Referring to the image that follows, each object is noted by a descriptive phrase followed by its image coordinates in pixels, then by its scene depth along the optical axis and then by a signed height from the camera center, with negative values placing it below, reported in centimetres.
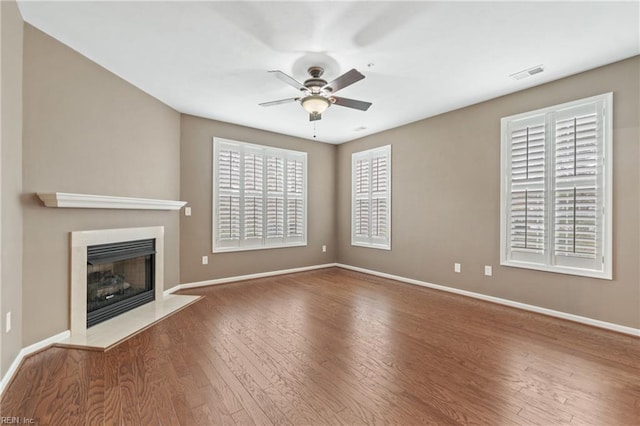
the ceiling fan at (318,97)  308 +125
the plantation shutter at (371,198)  552 +29
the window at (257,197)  496 +27
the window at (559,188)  309 +30
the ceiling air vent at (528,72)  315 +157
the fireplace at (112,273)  285 -73
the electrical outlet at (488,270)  402 -78
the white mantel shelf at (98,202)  253 +8
